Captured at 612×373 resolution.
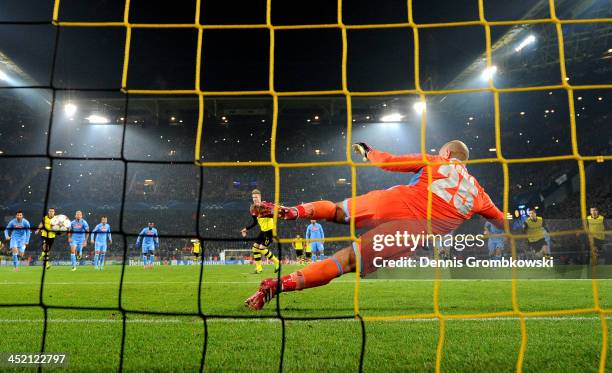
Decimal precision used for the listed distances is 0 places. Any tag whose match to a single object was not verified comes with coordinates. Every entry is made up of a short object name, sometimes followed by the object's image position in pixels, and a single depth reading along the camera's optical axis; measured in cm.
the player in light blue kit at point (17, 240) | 1438
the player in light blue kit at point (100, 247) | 1474
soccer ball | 1373
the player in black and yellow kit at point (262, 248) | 1105
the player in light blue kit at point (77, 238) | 1401
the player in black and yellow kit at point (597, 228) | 1226
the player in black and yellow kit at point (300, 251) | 1573
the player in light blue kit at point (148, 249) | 1593
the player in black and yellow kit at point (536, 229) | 1229
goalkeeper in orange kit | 380
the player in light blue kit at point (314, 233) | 1448
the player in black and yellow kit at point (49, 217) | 1242
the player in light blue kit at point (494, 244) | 1312
